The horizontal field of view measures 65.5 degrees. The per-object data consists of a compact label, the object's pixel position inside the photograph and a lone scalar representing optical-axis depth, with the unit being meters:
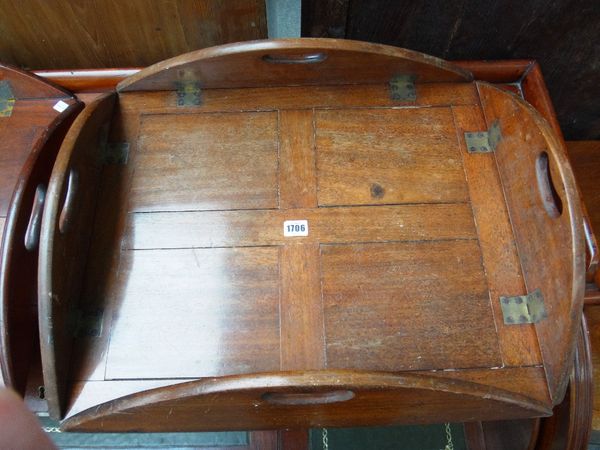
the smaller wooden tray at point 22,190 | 0.81
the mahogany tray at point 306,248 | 0.74
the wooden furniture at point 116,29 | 1.16
